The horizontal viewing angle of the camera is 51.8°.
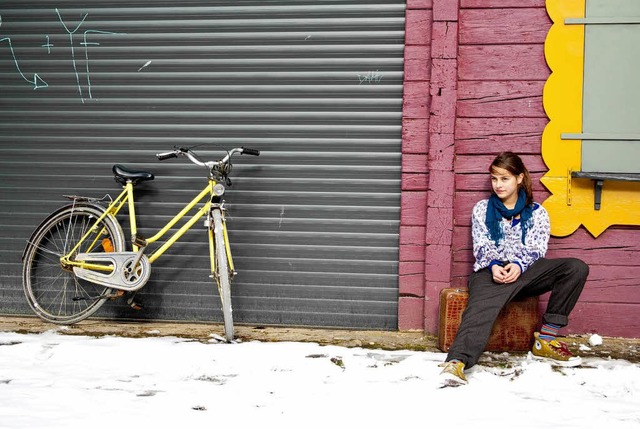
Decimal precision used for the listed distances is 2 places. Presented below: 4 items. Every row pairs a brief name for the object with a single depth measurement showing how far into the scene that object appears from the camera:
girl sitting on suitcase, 4.11
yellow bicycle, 4.64
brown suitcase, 4.42
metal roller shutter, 5.02
